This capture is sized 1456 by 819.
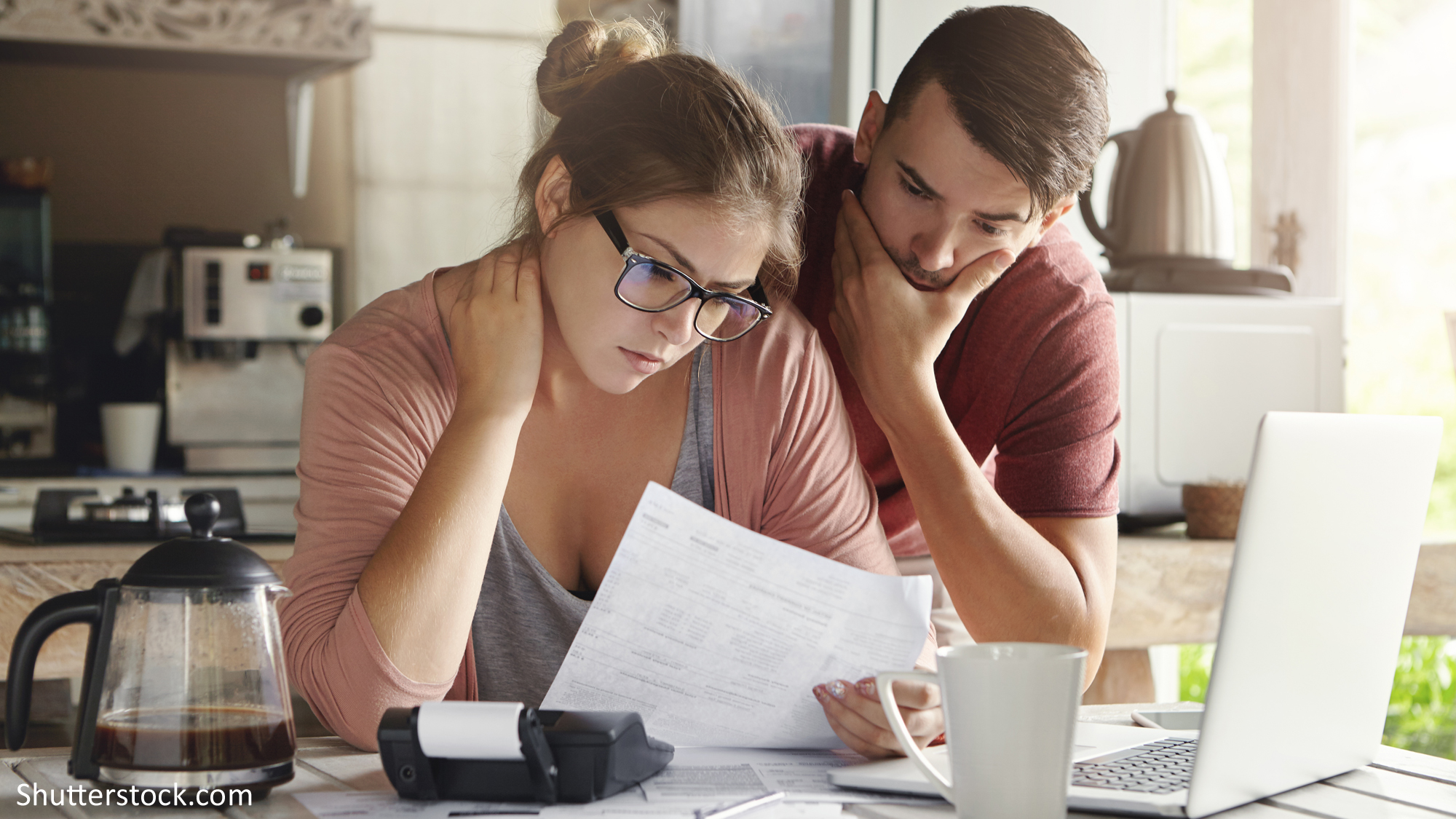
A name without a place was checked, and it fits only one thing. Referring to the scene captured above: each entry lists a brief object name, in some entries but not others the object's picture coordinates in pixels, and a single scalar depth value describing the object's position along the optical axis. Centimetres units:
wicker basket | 195
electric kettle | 205
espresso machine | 319
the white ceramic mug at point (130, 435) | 321
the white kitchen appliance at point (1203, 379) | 202
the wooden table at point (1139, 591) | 165
